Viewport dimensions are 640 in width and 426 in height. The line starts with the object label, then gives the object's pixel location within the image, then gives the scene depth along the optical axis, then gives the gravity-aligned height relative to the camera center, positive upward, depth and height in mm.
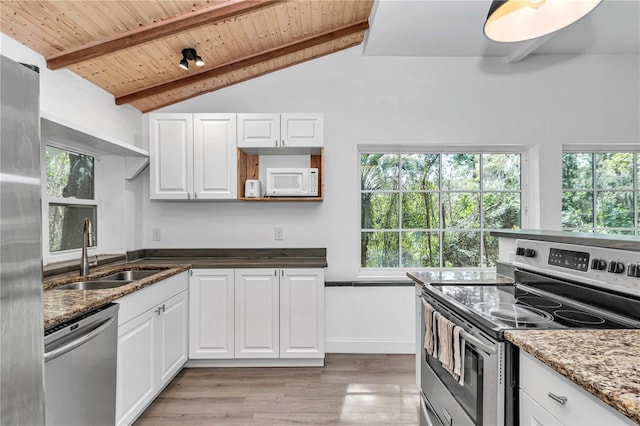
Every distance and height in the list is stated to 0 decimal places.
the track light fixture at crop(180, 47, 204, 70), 2418 +1169
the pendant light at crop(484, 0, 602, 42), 1294 +813
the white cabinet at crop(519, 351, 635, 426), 780 -470
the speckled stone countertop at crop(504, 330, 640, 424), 712 -359
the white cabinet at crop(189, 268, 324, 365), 2775 -786
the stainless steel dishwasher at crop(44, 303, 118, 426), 1313 -646
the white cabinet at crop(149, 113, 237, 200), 2947 +575
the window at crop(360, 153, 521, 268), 3357 +120
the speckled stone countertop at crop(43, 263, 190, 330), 1393 -378
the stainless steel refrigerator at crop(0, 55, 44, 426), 764 -69
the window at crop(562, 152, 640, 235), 3307 +262
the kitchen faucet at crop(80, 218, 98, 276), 2262 -168
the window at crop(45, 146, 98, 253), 2474 +186
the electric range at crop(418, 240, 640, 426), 1156 -362
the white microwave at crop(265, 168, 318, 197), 2975 +328
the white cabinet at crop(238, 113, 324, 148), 2926 +766
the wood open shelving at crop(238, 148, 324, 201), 2975 +465
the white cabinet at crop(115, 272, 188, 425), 1862 -785
